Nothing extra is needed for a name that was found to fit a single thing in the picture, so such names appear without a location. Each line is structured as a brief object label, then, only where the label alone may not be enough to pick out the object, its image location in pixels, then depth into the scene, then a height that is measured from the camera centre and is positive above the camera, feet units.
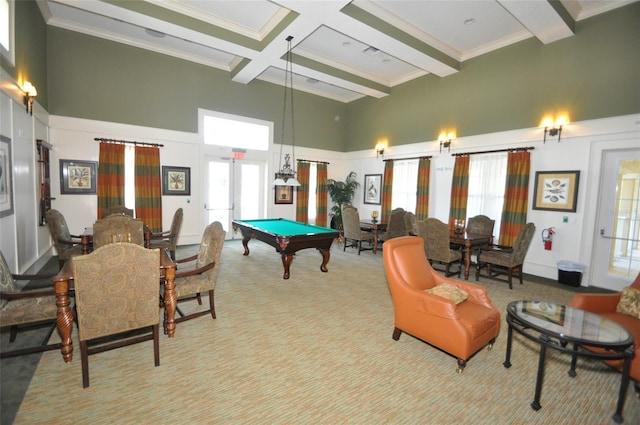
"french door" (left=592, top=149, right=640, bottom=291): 15.16 -0.94
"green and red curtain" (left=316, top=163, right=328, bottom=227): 30.50 -0.27
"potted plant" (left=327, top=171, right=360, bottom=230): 30.45 -0.04
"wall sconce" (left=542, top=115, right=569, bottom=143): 17.17 +4.67
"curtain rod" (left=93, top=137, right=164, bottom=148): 20.02 +3.06
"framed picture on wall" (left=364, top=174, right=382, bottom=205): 29.04 +0.65
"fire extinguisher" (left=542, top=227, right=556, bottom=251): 17.61 -2.19
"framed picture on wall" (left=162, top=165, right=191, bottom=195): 22.68 +0.47
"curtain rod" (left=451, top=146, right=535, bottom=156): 18.46 +3.36
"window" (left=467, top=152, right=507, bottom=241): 20.12 +1.02
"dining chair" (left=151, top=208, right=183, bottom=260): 16.19 -3.07
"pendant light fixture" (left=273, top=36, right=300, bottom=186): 17.89 +8.35
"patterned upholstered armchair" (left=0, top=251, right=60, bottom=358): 7.44 -3.45
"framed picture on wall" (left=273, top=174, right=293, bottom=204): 28.22 -0.38
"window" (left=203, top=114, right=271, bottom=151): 24.80 +5.16
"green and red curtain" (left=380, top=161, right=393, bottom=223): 27.40 +0.49
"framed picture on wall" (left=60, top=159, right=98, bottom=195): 19.13 +0.37
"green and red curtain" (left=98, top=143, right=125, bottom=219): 20.08 +0.55
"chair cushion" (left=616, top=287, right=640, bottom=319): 8.55 -2.95
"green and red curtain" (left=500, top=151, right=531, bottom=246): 18.49 +0.27
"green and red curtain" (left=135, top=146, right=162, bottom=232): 21.33 -0.11
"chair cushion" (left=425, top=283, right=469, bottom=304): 8.93 -2.98
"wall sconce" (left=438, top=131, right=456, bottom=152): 22.74 +4.68
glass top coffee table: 6.38 -3.08
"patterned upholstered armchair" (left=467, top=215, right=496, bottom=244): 19.56 -1.78
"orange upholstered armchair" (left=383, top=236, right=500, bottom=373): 8.06 -3.37
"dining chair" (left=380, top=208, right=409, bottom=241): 22.13 -2.35
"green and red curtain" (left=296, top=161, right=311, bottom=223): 29.17 -0.17
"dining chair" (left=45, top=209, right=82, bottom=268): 13.42 -2.73
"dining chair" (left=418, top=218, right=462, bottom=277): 16.55 -2.66
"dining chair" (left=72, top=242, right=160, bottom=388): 6.81 -2.67
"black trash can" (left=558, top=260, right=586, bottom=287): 16.15 -3.96
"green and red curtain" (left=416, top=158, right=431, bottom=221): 24.13 +0.56
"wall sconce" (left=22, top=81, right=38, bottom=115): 13.49 +4.09
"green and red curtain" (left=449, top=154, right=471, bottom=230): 21.59 +0.68
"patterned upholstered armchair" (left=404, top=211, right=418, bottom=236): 19.57 -1.92
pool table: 15.10 -2.55
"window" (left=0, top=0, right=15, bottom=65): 11.38 +6.07
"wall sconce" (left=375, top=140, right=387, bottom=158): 28.20 +4.67
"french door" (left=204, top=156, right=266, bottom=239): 25.02 -0.13
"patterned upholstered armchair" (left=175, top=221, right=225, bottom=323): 9.96 -2.90
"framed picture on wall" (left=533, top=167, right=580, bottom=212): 16.79 +0.71
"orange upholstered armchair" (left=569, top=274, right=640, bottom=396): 8.34 -3.13
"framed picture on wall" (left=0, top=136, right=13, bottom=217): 11.00 +0.03
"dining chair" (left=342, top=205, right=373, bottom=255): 22.80 -2.66
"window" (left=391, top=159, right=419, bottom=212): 25.76 +1.08
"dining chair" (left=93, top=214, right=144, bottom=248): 12.71 -2.13
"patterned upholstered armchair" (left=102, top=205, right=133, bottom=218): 18.44 -1.73
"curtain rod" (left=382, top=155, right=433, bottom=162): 24.17 +3.36
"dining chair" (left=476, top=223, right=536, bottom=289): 15.40 -3.16
